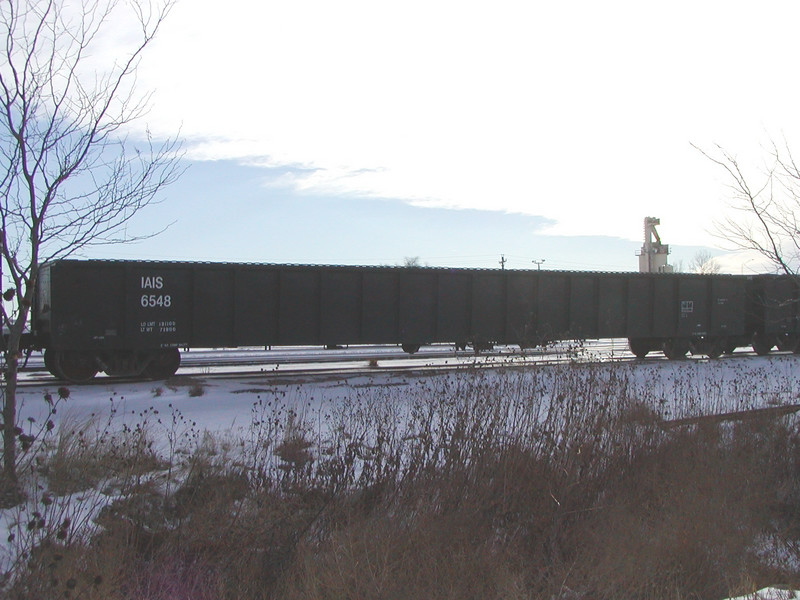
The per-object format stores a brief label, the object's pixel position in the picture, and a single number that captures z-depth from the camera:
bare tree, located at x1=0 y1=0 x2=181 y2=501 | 5.80
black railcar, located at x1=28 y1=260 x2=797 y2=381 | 15.13
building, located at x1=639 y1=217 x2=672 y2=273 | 54.91
